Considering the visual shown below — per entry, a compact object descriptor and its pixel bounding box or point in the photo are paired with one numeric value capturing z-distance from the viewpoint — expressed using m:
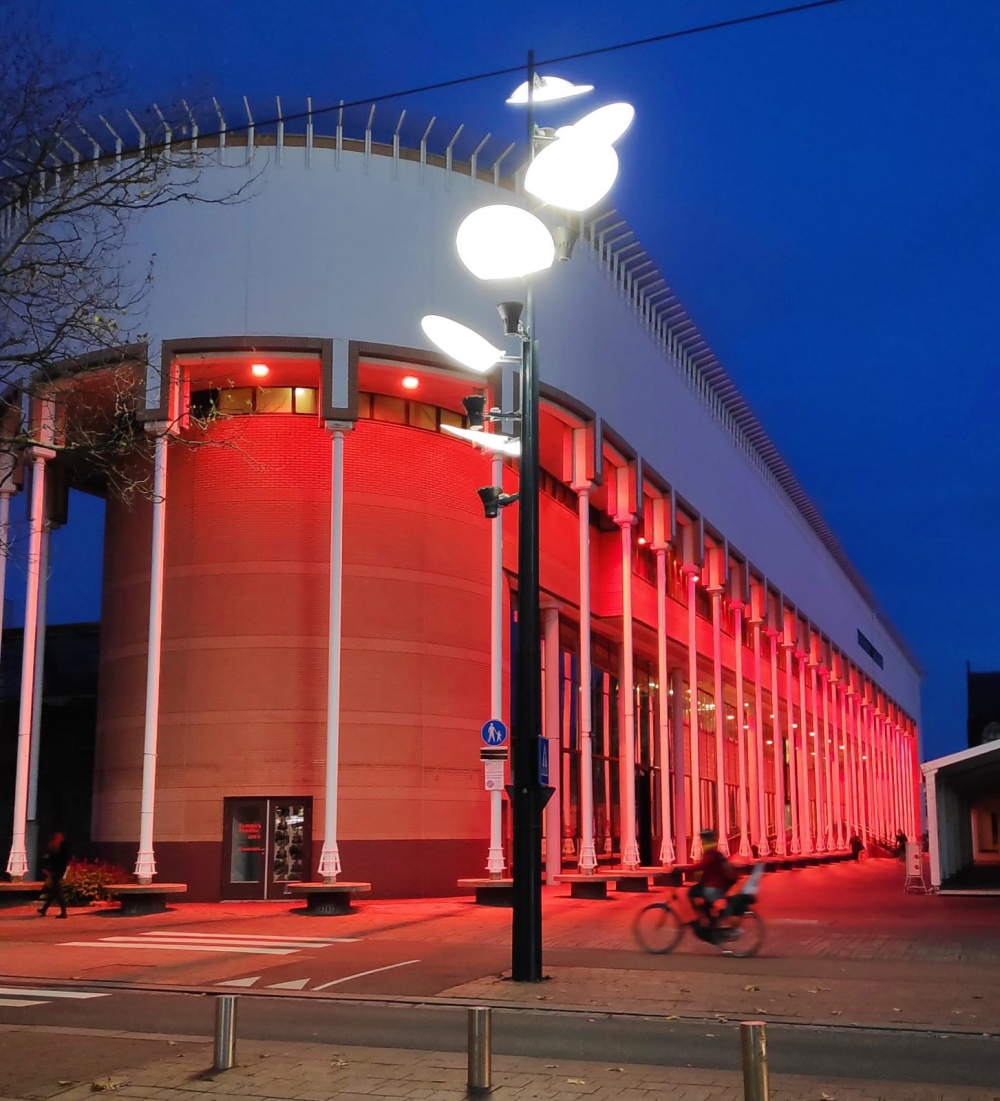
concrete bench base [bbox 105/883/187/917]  23.53
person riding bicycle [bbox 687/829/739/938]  16.38
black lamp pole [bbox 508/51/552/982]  13.37
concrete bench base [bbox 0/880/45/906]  24.92
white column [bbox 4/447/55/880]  25.77
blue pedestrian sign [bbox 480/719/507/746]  22.49
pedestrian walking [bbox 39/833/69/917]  22.98
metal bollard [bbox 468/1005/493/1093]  8.02
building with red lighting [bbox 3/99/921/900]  27.03
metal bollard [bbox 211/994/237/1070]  8.74
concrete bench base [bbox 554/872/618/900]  28.66
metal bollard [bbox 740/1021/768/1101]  6.53
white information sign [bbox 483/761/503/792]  20.73
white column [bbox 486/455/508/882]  26.45
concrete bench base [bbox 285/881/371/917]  23.73
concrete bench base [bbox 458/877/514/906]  25.52
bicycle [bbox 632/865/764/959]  16.20
